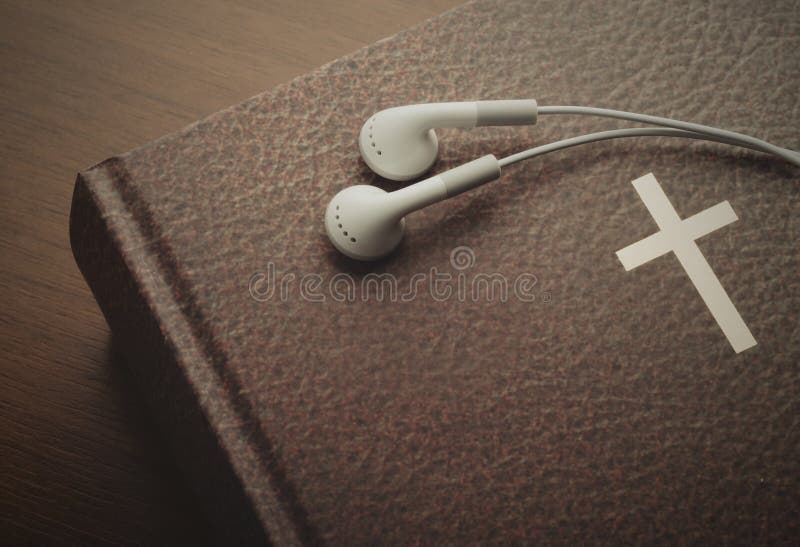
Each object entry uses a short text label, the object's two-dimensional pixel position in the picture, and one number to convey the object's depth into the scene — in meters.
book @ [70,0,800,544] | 0.31
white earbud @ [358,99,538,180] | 0.31
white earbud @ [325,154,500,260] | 0.31
